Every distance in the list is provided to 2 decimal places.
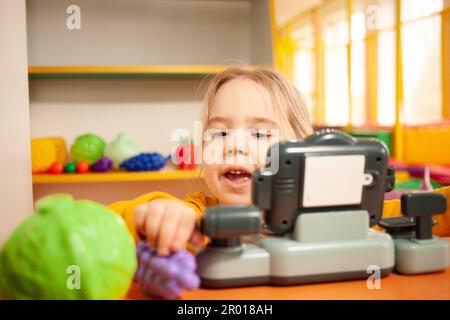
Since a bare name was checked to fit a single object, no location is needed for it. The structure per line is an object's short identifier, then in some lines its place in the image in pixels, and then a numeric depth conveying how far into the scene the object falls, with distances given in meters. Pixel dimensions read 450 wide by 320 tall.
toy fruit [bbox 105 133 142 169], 2.11
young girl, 0.81
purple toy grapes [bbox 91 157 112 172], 2.07
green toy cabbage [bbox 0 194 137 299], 0.38
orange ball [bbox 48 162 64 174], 2.06
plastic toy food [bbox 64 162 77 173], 2.06
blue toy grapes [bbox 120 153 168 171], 2.07
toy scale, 0.48
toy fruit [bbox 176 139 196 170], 2.14
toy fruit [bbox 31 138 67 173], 2.05
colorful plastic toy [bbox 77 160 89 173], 2.07
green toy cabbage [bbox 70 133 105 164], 2.13
